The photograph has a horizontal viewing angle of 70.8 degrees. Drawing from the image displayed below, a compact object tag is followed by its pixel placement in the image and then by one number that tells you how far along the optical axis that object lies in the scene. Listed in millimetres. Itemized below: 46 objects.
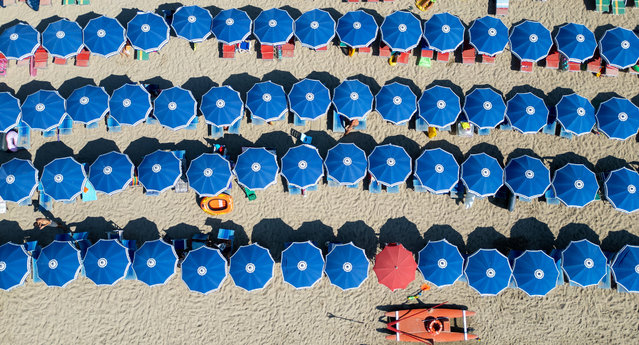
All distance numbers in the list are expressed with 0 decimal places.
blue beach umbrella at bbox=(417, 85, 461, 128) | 16234
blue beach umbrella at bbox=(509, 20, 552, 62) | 16750
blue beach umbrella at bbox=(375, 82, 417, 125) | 16219
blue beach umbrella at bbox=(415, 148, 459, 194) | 15812
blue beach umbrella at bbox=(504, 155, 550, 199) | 15852
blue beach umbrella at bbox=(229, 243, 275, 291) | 15305
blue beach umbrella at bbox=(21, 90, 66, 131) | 16141
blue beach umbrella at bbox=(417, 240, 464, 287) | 15438
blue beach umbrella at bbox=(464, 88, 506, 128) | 16328
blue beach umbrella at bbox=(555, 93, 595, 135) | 16281
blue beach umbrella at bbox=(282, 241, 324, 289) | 15344
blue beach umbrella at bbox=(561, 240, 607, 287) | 15461
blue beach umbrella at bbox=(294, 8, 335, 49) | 16609
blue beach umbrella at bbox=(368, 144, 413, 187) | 15766
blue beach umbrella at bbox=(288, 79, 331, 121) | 16156
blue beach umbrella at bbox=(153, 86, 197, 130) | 16094
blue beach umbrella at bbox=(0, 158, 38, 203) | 15695
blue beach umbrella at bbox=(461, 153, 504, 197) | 15789
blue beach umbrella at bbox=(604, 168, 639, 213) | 15836
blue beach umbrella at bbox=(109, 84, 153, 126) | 16141
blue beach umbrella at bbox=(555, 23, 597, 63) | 16688
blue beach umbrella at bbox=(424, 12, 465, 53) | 16719
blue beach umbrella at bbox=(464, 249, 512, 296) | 15406
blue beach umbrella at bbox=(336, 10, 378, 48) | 16672
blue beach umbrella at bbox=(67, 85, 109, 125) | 16172
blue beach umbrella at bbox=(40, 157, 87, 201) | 15664
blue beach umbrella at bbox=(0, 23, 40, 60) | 16656
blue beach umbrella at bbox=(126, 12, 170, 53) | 16609
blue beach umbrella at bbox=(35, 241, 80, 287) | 15336
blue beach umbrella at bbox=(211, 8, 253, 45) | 16641
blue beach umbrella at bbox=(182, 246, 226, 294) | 15234
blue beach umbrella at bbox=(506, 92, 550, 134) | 16266
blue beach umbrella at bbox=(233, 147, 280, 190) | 15711
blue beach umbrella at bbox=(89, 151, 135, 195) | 15656
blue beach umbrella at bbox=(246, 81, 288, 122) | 16172
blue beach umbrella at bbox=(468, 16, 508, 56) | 16703
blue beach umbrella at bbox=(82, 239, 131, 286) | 15367
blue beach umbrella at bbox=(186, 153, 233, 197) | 15578
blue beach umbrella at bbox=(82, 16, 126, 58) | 16562
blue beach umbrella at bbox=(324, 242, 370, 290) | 15328
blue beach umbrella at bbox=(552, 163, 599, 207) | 15797
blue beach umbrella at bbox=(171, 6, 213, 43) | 16703
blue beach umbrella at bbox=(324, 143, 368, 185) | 15781
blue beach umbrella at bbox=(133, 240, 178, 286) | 15305
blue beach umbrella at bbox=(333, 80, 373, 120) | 16188
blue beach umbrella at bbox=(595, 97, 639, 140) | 16281
